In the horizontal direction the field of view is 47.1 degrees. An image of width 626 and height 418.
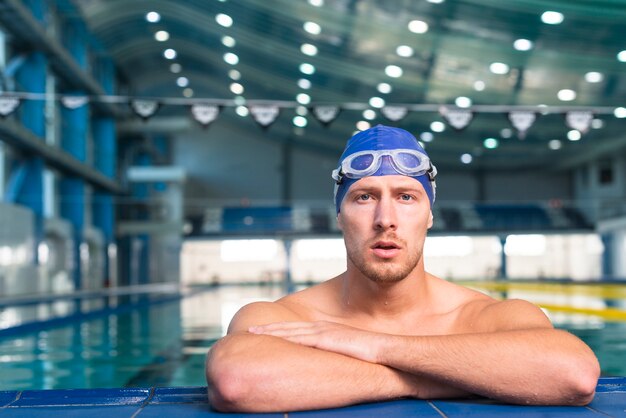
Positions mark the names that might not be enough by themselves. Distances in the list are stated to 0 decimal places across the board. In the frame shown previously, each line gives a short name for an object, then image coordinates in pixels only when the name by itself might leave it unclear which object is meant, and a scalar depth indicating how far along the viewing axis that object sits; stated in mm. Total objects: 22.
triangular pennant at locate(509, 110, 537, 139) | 12172
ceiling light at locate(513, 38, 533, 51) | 18312
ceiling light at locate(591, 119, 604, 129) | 26312
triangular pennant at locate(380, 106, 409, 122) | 12227
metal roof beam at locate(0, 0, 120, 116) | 16656
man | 1847
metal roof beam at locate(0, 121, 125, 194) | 17031
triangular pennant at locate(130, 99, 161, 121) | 12281
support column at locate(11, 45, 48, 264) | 19672
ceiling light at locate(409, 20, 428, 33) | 18281
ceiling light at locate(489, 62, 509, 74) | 20625
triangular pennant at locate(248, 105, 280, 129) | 11762
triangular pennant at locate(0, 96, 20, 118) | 11125
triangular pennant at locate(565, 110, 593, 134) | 12203
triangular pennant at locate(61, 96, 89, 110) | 12203
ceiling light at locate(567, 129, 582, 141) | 29000
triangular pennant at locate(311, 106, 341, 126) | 12155
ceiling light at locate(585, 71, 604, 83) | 20328
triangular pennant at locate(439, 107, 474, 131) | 12250
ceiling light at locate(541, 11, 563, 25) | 15844
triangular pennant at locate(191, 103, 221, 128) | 11812
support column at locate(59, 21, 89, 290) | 24281
